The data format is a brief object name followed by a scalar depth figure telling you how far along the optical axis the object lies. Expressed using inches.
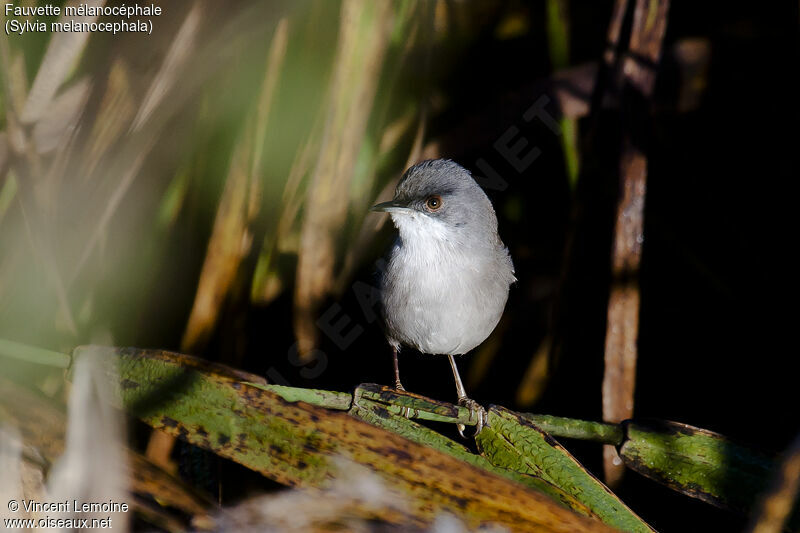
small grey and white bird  203.5
